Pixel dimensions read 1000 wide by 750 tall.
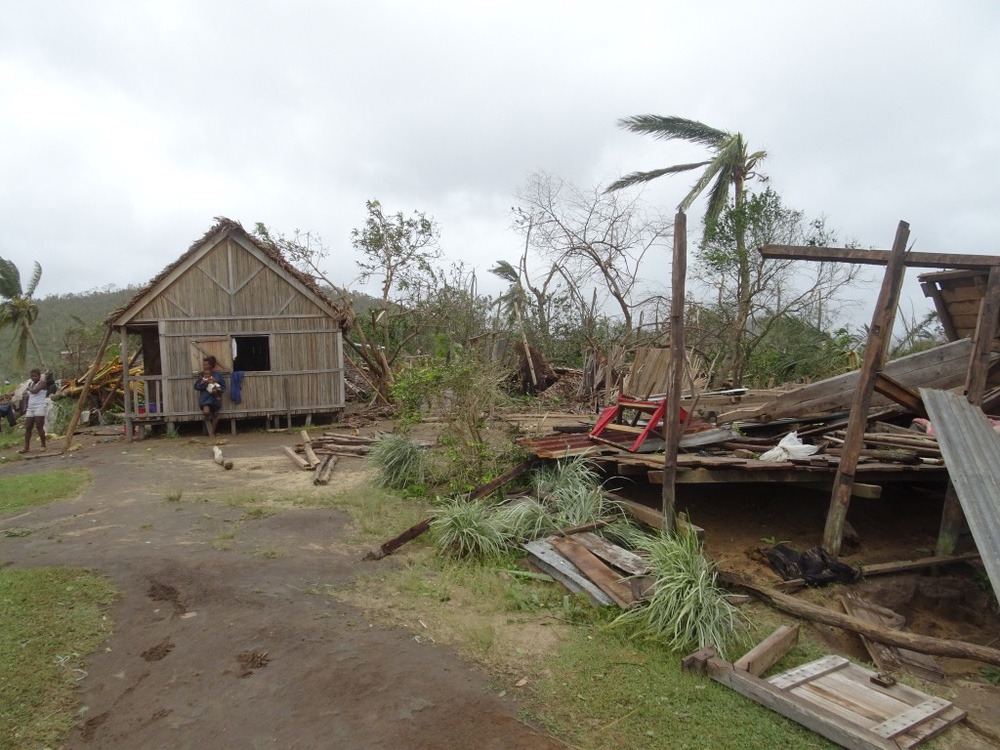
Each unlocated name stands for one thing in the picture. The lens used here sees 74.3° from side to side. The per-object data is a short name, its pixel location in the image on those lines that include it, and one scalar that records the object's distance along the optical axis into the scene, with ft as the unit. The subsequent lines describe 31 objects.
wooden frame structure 18.48
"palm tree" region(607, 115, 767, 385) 52.24
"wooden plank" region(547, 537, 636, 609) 16.99
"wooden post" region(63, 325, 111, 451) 44.16
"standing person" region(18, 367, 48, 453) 44.11
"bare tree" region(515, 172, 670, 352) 55.98
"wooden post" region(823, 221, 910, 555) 18.52
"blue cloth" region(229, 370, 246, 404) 49.06
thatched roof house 48.26
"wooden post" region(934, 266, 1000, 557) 18.35
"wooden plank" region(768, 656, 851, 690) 13.16
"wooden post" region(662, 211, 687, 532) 18.54
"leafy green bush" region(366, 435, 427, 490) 30.32
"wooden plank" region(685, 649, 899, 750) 11.05
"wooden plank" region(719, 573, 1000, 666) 13.39
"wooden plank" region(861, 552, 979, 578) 18.88
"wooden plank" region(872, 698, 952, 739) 11.53
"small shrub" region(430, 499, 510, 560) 20.84
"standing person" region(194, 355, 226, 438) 47.62
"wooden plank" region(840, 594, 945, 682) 14.97
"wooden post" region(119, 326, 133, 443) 48.39
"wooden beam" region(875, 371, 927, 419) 19.63
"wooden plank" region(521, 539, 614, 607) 17.40
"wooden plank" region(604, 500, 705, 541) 20.13
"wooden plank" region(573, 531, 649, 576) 18.11
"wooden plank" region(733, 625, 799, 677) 13.73
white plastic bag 21.42
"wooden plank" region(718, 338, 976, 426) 21.81
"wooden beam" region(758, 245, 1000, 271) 18.79
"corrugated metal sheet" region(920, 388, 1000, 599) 14.19
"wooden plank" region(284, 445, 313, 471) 35.50
